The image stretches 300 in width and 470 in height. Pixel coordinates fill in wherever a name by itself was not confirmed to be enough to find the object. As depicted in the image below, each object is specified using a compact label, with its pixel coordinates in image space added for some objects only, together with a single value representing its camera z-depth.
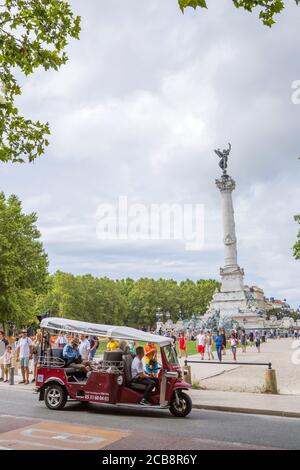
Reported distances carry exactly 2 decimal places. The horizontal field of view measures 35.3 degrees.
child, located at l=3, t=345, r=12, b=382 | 19.37
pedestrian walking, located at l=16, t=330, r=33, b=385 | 18.47
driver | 11.43
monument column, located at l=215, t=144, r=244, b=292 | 75.38
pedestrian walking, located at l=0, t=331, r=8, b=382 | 21.39
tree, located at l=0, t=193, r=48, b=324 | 43.50
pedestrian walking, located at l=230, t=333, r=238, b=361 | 27.28
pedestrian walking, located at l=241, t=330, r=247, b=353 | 36.22
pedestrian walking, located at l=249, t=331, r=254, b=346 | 52.11
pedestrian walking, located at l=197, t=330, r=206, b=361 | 27.77
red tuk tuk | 11.48
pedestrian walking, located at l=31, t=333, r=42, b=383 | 18.72
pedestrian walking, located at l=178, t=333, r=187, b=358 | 29.47
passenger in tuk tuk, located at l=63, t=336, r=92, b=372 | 12.57
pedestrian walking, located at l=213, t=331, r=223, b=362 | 25.59
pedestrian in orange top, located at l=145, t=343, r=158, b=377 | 12.21
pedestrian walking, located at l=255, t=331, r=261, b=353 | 34.31
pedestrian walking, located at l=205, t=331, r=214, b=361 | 28.78
